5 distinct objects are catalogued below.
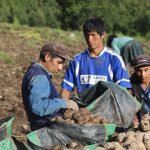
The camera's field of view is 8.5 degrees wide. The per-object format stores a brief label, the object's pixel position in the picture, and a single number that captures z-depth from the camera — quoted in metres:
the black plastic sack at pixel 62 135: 8.36
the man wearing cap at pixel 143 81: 9.76
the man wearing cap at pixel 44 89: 8.27
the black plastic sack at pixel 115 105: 9.13
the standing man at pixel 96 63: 9.71
